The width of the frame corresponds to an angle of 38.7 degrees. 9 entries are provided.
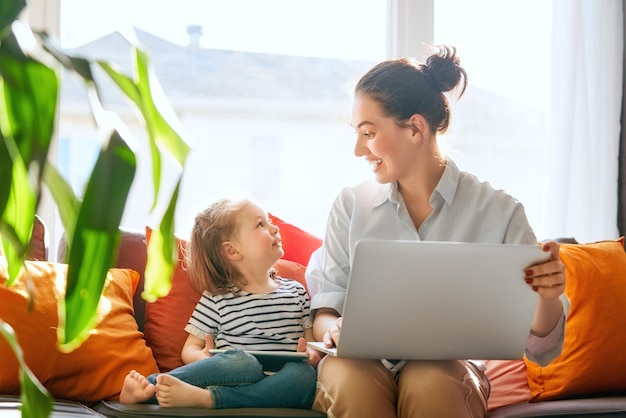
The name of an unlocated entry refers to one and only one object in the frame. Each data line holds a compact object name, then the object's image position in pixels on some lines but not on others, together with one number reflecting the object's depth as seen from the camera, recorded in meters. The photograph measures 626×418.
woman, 2.12
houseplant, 0.64
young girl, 2.01
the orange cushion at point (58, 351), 2.04
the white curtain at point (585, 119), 3.31
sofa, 2.04
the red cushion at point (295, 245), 2.59
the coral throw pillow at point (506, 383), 2.27
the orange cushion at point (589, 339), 2.29
